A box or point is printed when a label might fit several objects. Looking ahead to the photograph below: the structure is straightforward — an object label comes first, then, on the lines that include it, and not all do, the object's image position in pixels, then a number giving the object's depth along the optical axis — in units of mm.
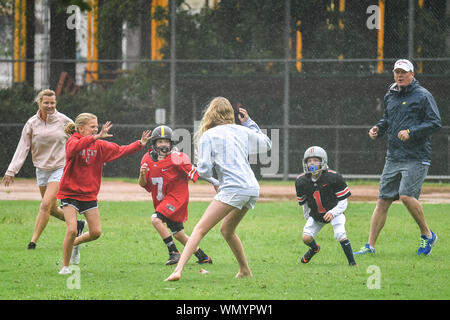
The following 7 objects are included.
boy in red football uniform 17828
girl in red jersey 15812
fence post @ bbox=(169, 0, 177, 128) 42094
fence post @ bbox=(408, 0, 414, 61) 40812
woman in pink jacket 20266
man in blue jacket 18797
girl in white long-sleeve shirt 14367
